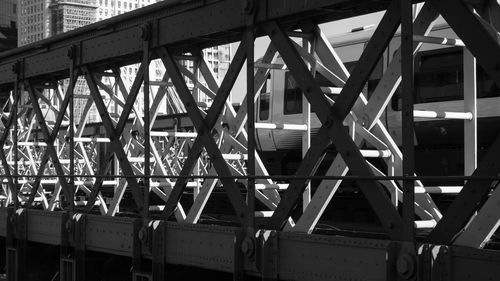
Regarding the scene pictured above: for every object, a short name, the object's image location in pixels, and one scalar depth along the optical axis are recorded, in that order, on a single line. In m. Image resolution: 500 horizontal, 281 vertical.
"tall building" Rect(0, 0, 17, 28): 154.12
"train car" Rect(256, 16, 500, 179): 11.86
